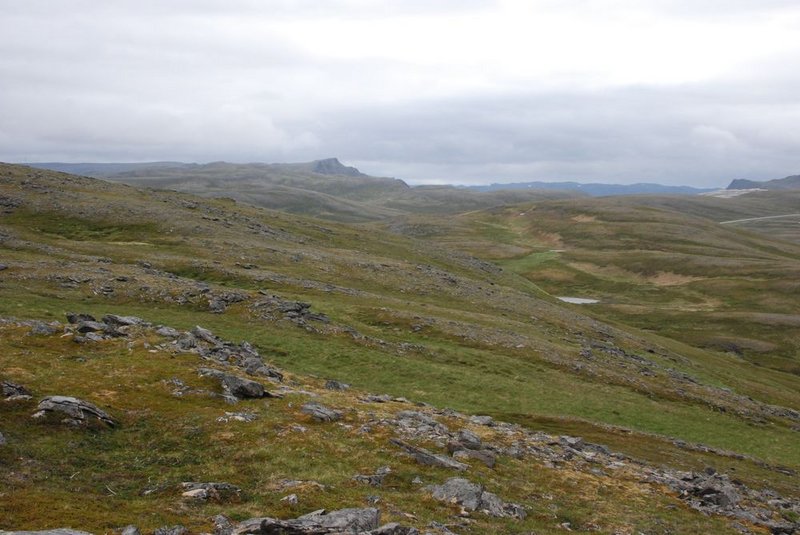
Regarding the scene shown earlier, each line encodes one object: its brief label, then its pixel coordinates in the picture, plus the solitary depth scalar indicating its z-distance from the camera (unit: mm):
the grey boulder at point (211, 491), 21453
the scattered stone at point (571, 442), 37531
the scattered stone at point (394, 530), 18781
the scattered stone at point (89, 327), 40594
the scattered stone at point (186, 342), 41031
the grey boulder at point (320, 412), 31828
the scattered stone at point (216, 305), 60906
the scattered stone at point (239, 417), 29320
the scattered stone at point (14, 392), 26688
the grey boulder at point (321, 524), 17938
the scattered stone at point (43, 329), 38331
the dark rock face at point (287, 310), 60438
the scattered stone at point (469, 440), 31391
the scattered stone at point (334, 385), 42000
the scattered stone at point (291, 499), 21375
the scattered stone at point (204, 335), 44812
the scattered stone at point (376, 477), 25062
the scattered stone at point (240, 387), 33719
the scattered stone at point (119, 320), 44344
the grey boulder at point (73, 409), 26094
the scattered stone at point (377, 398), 39806
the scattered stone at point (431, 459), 27844
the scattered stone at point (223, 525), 18241
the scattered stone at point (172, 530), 17703
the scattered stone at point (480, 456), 29731
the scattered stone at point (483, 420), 39125
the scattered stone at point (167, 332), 43250
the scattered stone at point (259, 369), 39431
